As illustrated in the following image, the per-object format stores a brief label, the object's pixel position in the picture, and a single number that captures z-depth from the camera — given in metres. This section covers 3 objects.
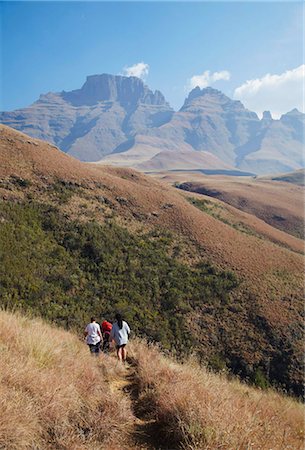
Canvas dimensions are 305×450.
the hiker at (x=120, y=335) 9.45
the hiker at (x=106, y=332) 10.95
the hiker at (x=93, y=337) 9.39
